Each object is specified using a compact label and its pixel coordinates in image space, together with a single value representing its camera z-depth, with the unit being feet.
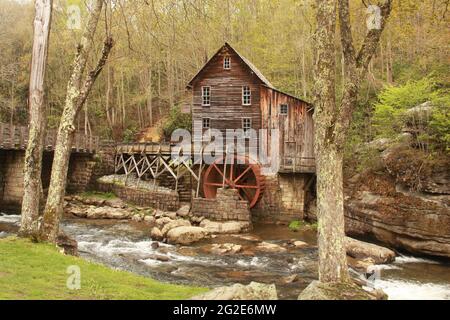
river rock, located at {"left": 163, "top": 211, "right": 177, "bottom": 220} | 70.04
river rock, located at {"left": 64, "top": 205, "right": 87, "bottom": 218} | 71.31
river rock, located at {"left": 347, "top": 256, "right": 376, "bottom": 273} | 41.73
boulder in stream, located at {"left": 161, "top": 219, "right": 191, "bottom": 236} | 57.11
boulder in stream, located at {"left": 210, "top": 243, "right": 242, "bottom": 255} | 49.47
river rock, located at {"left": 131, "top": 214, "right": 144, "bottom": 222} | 69.51
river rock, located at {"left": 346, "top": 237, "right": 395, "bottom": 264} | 44.50
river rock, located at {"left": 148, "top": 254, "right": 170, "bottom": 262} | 45.05
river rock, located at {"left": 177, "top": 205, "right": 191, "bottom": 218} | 71.26
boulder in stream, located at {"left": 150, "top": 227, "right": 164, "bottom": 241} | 55.72
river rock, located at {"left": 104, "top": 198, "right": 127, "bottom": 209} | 76.62
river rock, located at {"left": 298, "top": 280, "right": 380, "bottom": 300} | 20.30
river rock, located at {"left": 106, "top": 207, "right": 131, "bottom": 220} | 70.49
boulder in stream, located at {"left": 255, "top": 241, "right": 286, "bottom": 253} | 51.19
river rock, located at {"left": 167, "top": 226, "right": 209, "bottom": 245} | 53.62
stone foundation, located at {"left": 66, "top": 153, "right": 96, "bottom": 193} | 86.70
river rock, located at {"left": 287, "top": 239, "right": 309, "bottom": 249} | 53.47
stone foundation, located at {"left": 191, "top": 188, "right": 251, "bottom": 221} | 67.15
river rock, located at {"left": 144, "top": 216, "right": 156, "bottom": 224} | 68.63
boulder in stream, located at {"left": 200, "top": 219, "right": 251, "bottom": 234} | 62.08
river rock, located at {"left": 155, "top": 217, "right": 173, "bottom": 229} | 65.87
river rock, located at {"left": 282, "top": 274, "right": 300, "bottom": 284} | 37.62
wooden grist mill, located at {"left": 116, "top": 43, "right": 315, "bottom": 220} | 71.72
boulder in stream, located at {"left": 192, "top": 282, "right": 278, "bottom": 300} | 17.10
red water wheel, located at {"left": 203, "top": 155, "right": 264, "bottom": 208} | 71.92
